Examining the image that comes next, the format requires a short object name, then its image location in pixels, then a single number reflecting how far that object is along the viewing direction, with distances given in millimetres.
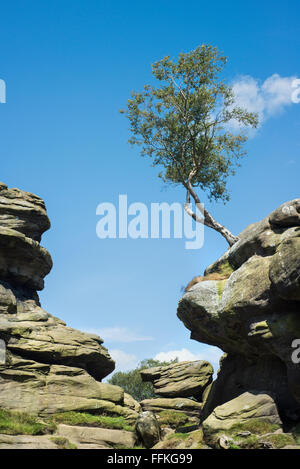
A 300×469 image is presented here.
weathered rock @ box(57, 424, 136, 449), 27486
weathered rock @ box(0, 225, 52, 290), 38031
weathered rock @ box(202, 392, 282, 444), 23688
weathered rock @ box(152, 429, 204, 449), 25247
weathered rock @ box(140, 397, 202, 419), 39594
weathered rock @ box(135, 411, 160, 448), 29172
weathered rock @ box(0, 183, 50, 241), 39906
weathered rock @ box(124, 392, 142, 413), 36538
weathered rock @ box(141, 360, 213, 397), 41219
